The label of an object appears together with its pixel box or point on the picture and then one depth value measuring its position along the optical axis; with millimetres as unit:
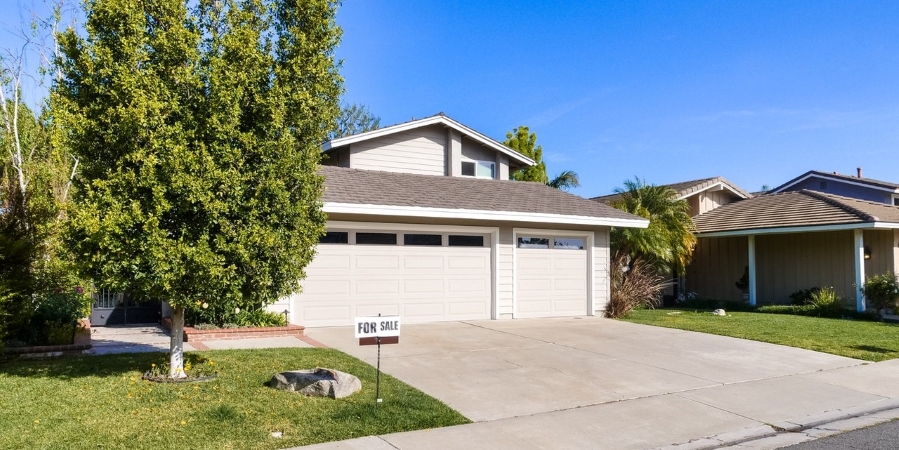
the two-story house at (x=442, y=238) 13312
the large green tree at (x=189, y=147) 6684
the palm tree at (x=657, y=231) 18047
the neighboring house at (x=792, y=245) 18312
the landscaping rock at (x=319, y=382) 7027
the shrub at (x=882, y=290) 16906
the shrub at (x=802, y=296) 19200
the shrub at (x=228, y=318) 11281
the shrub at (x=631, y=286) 16641
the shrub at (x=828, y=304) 17500
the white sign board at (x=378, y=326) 6849
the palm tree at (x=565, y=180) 30156
